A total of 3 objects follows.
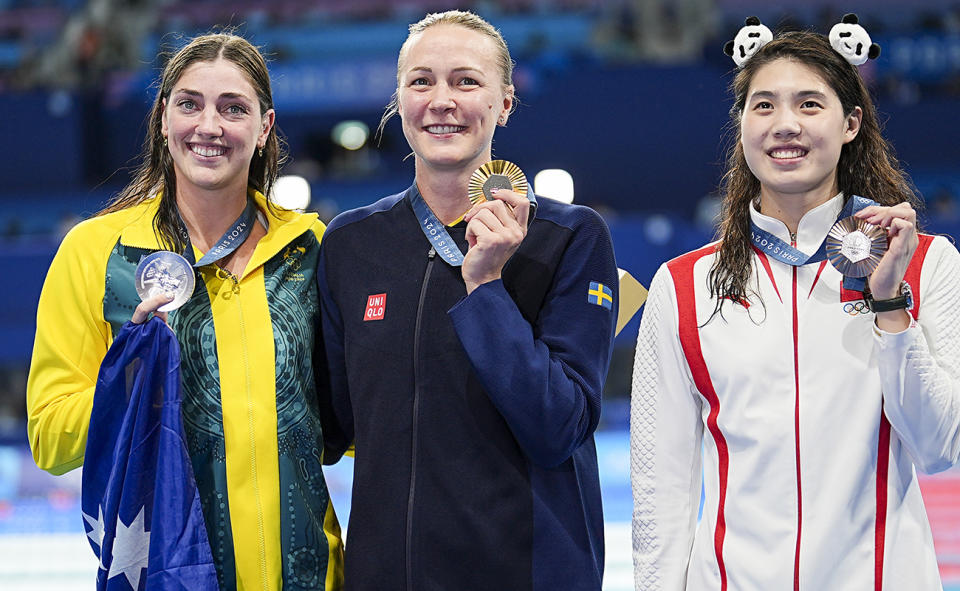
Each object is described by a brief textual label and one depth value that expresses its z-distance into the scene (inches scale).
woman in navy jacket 174.6
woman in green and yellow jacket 186.7
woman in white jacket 168.7
